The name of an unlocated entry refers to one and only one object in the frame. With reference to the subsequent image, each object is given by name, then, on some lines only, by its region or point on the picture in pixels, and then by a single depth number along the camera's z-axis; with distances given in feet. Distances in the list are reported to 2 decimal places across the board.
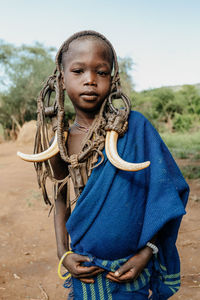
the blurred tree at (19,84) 55.11
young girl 4.09
